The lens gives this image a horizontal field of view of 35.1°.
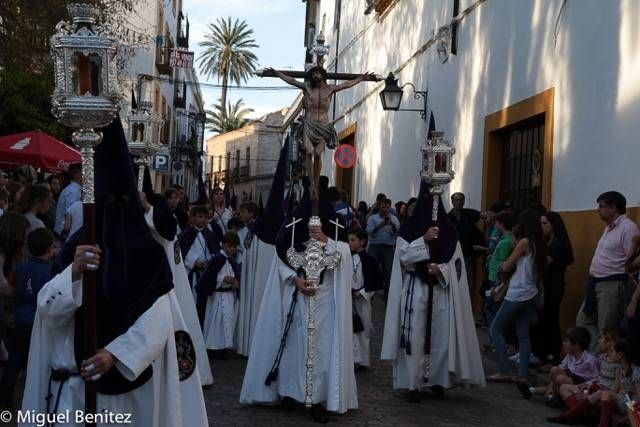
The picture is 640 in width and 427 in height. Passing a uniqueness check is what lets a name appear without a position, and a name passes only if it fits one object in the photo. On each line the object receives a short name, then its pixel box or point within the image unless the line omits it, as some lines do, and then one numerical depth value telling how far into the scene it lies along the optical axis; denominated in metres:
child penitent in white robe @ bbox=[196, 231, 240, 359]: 11.11
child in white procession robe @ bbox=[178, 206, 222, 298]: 11.42
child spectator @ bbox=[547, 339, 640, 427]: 7.78
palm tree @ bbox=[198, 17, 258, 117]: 62.72
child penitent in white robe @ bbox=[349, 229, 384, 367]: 10.56
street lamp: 17.52
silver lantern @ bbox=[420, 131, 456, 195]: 9.11
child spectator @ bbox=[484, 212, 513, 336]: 10.98
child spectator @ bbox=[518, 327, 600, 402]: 8.58
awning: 15.59
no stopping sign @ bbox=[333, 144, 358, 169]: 19.56
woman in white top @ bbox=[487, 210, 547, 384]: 9.62
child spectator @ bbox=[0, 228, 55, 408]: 7.50
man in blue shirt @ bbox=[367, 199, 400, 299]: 16.20
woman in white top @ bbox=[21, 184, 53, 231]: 9.38
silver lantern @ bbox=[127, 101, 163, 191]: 8.41
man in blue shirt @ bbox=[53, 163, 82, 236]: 11.21
